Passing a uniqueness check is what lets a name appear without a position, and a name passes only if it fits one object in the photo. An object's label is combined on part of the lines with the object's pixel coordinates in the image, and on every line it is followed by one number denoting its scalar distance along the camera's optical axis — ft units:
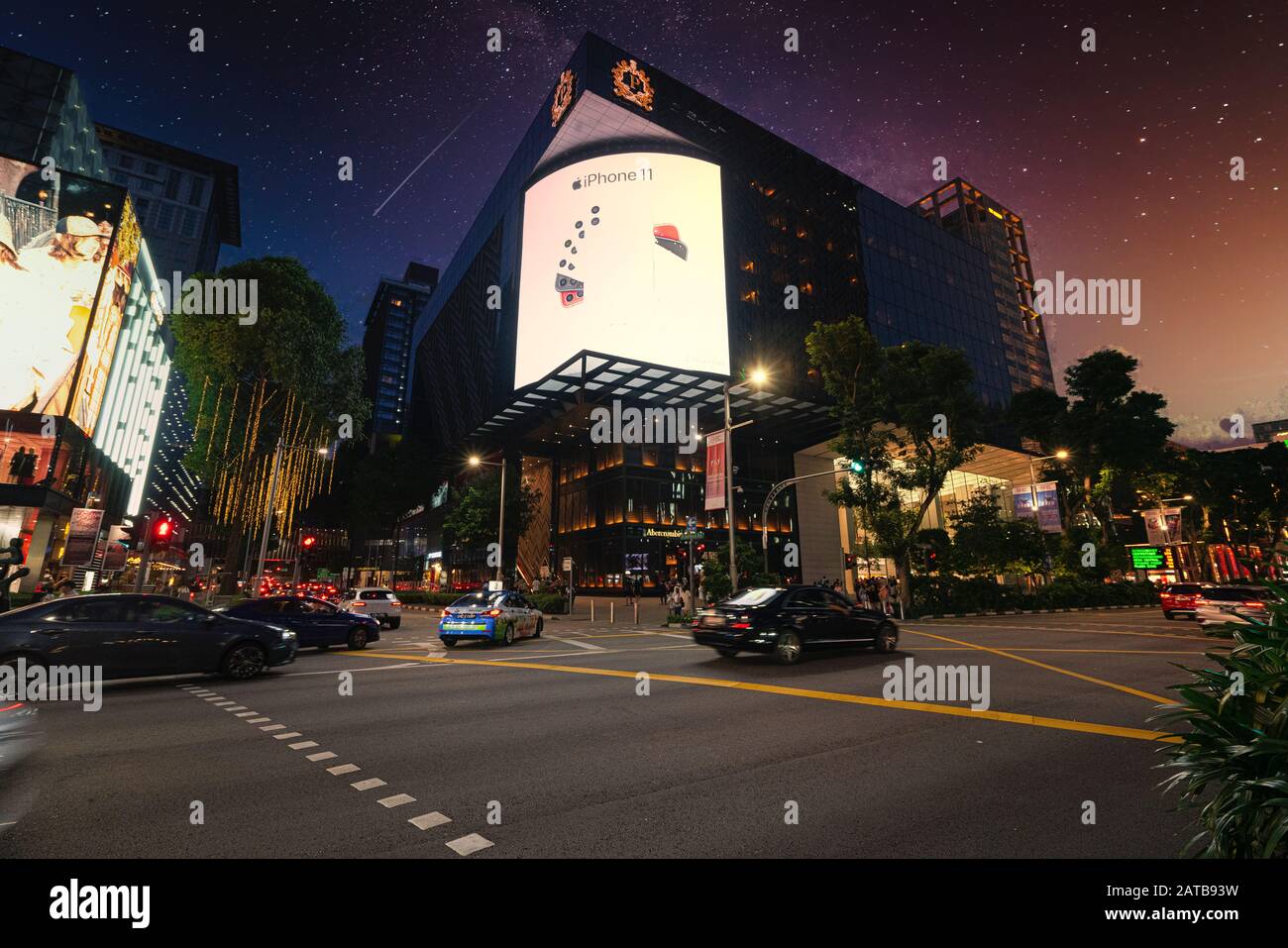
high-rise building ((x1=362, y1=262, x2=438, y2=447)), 517.14
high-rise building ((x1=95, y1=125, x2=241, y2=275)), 317.83
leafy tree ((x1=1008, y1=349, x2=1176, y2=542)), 140.87
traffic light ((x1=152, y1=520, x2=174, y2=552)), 54.40
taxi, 53.26
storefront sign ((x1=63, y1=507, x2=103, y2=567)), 54.95
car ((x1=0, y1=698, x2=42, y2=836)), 12.23
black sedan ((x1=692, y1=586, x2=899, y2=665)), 37.35
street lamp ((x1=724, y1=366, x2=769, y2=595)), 66.39
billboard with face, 98.07
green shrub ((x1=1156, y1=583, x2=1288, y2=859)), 7.39
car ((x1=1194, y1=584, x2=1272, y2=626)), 66.49
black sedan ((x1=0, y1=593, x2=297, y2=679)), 28.40
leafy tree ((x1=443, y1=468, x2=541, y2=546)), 137.90
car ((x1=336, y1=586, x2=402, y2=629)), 78.03
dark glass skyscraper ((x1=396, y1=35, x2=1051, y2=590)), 141.08
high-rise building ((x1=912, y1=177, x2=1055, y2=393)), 301.22
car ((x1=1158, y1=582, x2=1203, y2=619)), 80.53
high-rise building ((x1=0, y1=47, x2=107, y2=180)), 118.21
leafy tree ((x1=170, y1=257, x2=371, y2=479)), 105.19
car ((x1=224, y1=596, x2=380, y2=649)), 47.34
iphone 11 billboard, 138.62
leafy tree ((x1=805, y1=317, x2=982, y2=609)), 94.99
